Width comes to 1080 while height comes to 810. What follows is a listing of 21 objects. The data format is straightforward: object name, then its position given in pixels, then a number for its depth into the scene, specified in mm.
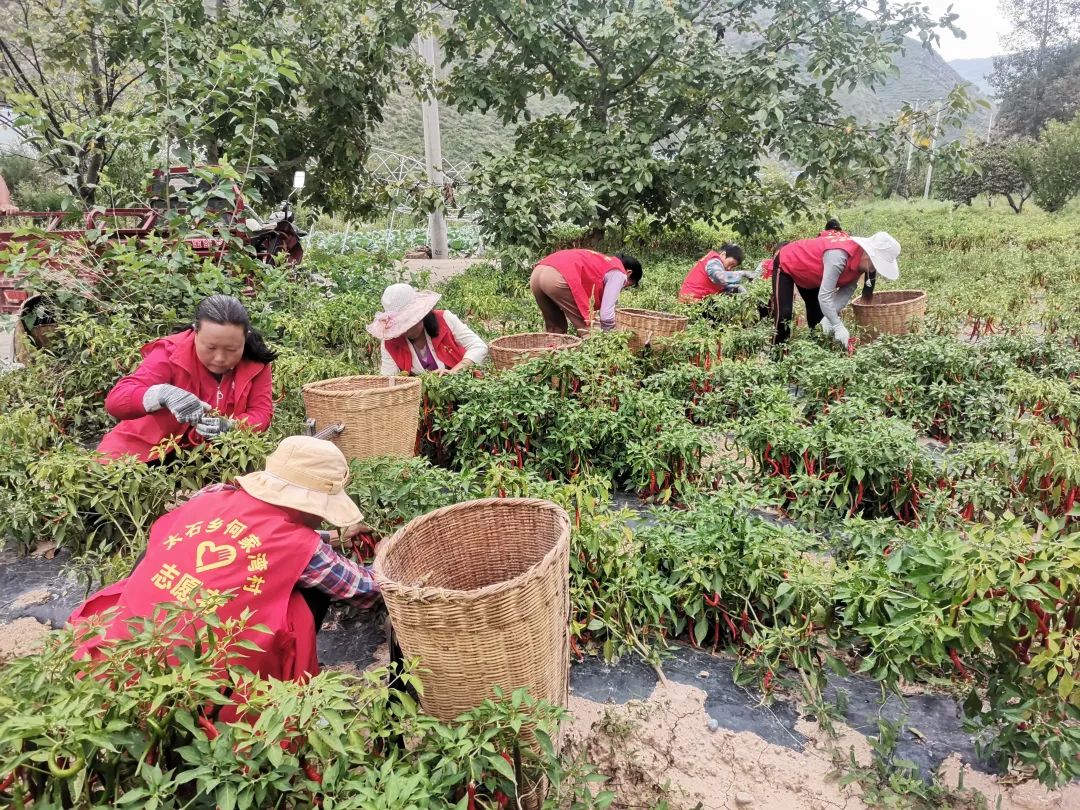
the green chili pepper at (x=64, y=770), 1228
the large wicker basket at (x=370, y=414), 3188
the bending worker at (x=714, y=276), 6297
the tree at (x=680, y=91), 9312
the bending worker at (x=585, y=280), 4938
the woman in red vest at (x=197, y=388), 3045
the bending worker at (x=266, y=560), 1797
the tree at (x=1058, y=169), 18516
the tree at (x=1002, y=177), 20672
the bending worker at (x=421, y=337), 3955
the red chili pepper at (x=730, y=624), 2496
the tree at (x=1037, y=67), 32625
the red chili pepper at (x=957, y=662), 1926
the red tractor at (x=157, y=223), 4938
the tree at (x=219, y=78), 4984
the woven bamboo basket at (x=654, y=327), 5113
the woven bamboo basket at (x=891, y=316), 5547
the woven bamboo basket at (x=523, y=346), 4311
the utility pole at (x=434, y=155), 14516
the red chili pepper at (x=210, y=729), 1478
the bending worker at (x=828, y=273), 5082
